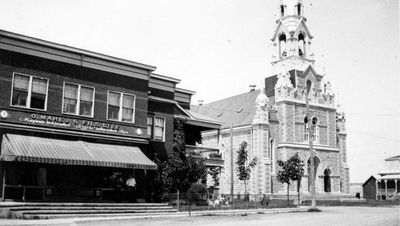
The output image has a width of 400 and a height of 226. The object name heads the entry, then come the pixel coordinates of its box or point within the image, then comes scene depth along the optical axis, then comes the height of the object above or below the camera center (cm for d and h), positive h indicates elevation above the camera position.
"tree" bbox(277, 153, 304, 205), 4634 +173
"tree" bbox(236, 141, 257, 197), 4782 +258
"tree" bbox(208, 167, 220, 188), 4136 +119
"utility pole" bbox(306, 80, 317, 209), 3278 +26
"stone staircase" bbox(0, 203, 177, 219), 1962 -136
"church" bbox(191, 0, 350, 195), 5378 +838
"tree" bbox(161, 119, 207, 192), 2967 +123
